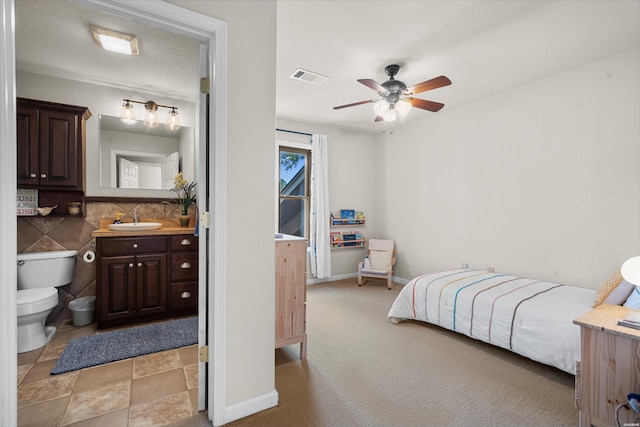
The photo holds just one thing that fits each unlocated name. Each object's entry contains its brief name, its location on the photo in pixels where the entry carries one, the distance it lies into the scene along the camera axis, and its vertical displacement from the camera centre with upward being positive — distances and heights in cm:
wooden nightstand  147 -78
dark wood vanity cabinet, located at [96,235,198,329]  290 -65
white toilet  247 -66
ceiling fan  280 +109
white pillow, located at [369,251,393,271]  479 -73
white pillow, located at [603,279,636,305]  222 -59
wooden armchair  465 -76
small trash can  300 -96
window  490 +39
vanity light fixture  346 +115
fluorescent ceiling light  239 +144
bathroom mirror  342 +71
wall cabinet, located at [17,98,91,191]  282 +67
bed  218 -81
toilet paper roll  314 -45
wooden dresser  235 -61
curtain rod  457 +127
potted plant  370 +27
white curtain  475 +10
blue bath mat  236 -113
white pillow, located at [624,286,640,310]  205 -59
